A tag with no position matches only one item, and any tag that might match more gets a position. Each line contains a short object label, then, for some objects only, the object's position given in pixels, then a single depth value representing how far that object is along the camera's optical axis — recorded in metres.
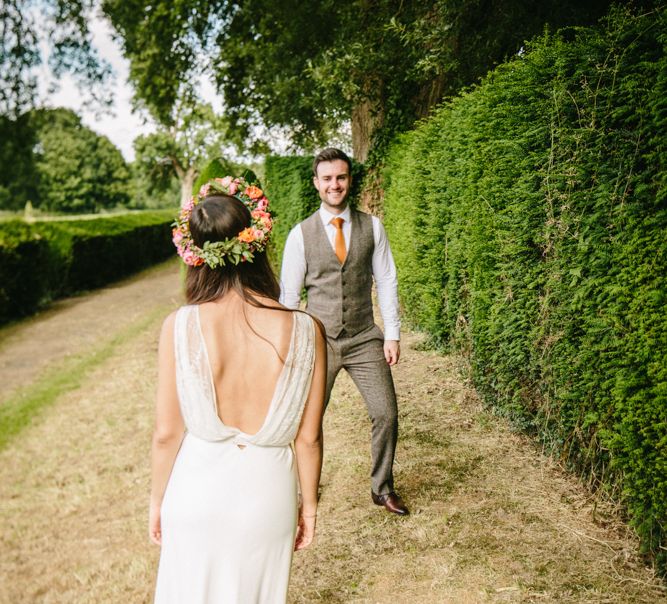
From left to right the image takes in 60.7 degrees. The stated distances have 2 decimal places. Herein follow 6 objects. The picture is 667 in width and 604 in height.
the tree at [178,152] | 36.53
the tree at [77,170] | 58.72
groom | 3.72
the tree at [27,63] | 10.95
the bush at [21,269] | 12.88
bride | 1.96
